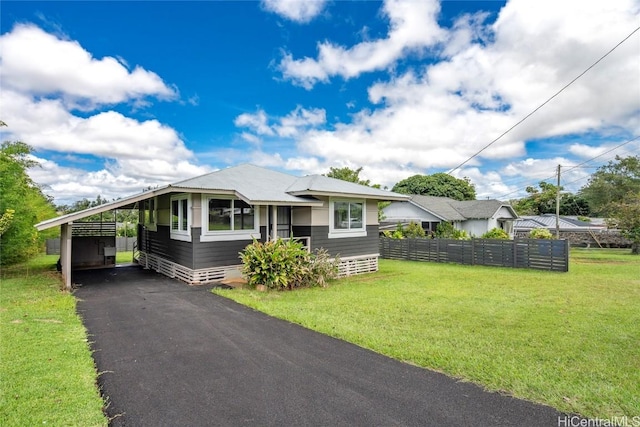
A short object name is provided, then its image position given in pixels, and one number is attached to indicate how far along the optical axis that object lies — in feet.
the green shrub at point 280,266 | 30.09
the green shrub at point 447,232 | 68.46
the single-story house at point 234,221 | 32.04
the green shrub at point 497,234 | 65.21
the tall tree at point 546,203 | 158.81
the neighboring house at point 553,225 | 100.99
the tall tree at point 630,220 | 69.36
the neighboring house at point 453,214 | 83.87
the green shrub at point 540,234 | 59.93
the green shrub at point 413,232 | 67.67
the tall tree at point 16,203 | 31.86
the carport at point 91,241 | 29.32
